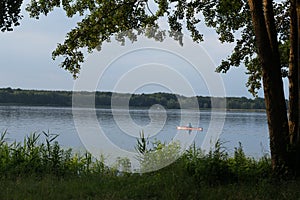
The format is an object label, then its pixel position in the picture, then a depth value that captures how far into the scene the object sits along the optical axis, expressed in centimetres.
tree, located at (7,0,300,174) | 1374
